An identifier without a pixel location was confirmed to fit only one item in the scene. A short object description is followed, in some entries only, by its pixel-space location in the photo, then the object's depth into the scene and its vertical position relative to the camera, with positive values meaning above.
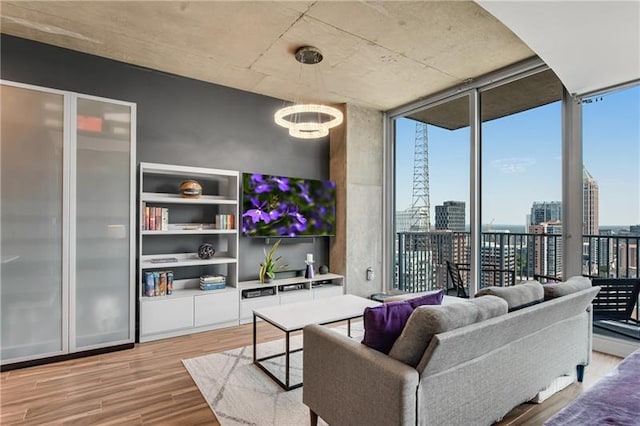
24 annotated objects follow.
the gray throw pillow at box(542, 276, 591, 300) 2.20 -0.48
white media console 4.15 -1.00
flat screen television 4.30 +0.14
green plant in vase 4.43 -0.67
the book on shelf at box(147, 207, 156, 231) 3.64 -0.03
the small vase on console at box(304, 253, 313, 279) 4.68 -0.72
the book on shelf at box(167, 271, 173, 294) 3.74 -0.74
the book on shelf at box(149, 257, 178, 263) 3.77 -0.50
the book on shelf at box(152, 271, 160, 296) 3.65 -0.73
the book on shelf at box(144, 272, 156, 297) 3.61 -0.75
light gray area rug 2.15 -1.29
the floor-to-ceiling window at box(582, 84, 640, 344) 3.19 +0.26
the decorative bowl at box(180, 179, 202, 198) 3.80 +0.31
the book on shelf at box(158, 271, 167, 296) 3.69 -0.74
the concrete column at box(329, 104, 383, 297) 5.08 +0.30
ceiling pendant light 3.07 +0.97
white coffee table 2.55 -0.82
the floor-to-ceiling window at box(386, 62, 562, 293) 3.74 +0.50
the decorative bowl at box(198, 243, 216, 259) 3.99 -0.42
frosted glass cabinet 2.88 -0.06
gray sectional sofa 1.52 -0.76
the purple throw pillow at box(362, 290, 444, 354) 1.72 -0.56
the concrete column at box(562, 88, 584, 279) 3.38 +0.33
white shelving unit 3.59 -0.41
